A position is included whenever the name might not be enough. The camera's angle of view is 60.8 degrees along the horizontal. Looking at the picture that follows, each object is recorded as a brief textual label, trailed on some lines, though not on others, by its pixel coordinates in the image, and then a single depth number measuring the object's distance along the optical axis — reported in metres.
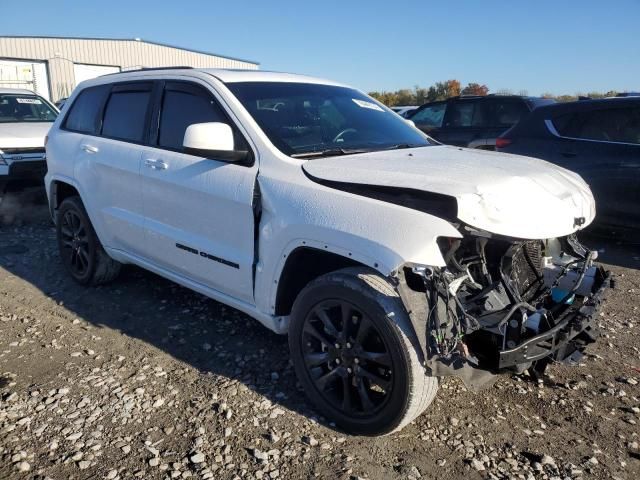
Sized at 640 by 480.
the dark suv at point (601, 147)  5.67
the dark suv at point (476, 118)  9.36
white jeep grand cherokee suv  2.52
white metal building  28.41
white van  7.43
